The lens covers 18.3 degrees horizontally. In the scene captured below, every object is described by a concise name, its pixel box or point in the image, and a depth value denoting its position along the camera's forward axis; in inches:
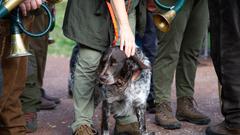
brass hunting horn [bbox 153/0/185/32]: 266.7
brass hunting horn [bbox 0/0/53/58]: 209.9
